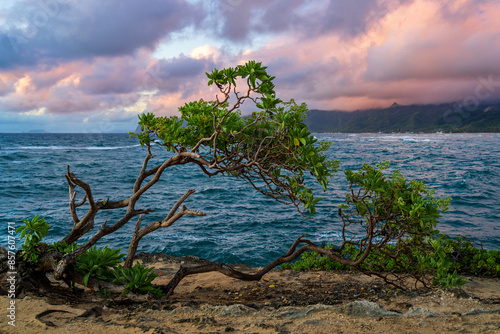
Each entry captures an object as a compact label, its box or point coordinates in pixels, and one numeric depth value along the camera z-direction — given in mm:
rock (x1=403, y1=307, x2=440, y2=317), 4570
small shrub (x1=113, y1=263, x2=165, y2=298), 5602
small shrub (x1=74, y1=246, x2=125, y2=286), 5820
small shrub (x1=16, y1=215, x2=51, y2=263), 5672
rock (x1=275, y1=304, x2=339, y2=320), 4579
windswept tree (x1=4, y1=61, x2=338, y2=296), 4602
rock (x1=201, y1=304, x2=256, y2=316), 4764
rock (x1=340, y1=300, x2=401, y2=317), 4609
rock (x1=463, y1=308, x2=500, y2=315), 4562
